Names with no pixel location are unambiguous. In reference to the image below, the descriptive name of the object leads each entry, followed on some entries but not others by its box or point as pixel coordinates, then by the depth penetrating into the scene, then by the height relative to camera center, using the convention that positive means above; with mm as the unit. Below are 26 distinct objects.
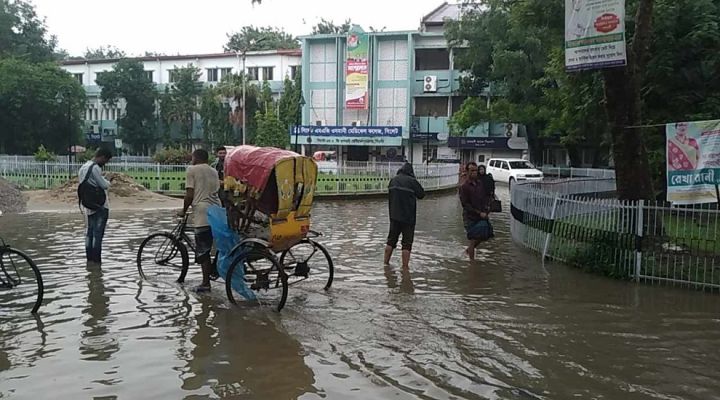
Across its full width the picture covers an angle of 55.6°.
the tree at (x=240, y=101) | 56562 +4229
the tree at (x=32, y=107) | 49469 +3114
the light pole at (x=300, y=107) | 49922 +3654
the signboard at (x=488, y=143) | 49562 +928
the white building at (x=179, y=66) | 61594 +7648
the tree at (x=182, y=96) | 61250 +5029
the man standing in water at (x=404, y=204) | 10547 -768
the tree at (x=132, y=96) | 61531 +4989
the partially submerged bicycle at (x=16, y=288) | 7578 -1725
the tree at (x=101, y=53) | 85500 +12343
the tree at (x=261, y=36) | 77625 +13619
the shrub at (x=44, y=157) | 32938 -363
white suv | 37375 -797
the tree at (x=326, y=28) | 71188 +13106
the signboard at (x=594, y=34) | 10409 +1923
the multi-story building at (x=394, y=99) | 50688 +4210
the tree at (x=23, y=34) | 58250 +10156
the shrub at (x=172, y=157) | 35188 -314
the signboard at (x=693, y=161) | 9578 -44
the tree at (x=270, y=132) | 48062 +1447
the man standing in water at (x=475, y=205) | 11422 -830
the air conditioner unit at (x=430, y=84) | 50500 +5221
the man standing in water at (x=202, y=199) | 8508 -588
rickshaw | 8016 -766
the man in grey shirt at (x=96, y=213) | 10258 -964
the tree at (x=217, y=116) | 57875 +3054
